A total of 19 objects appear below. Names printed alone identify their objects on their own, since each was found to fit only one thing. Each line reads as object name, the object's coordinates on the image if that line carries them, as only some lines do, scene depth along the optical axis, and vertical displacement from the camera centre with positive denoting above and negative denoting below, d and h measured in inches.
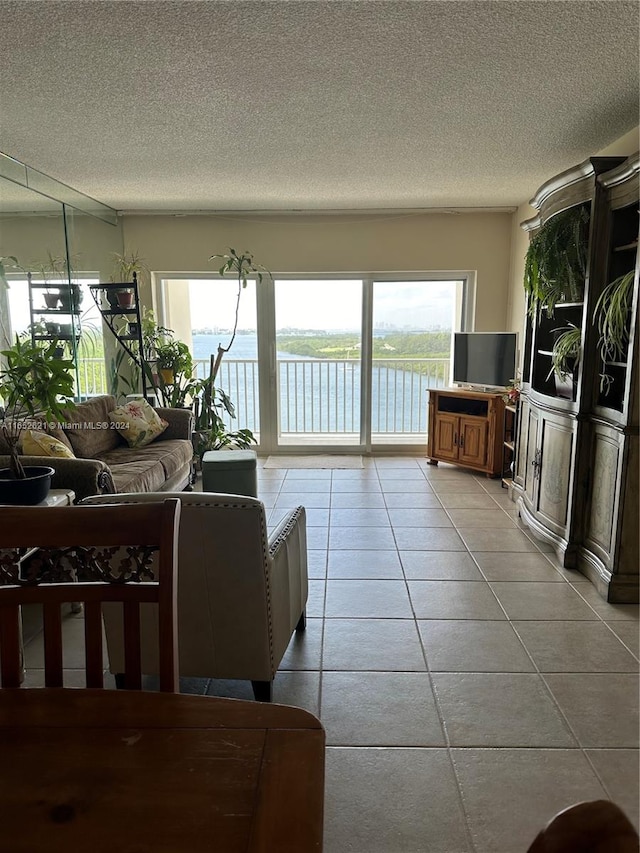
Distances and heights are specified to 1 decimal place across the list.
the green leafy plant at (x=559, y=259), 121.5 +19.5
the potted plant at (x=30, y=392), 100.2 -9.1
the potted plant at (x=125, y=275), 192.1 +26.6
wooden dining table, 27.4 -23.8
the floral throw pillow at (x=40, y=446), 127.1 -23.5
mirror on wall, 148.9 +24.4
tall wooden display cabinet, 109.4 -16.4
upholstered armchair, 73.3 -34.6
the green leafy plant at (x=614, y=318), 105.7 +5.5
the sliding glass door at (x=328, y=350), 235.6 -2.5
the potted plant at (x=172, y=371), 210.8 -10.5
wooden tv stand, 199.9 -30.9
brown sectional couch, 117.7 -30.4
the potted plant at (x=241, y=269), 210.2 +29.6
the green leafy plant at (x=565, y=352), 126.6 -1.4
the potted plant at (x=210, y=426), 209.3 -31.0
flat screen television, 202.5 -4.7
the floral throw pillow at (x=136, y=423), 172.4 -24.8
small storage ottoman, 168.1 -38.9
